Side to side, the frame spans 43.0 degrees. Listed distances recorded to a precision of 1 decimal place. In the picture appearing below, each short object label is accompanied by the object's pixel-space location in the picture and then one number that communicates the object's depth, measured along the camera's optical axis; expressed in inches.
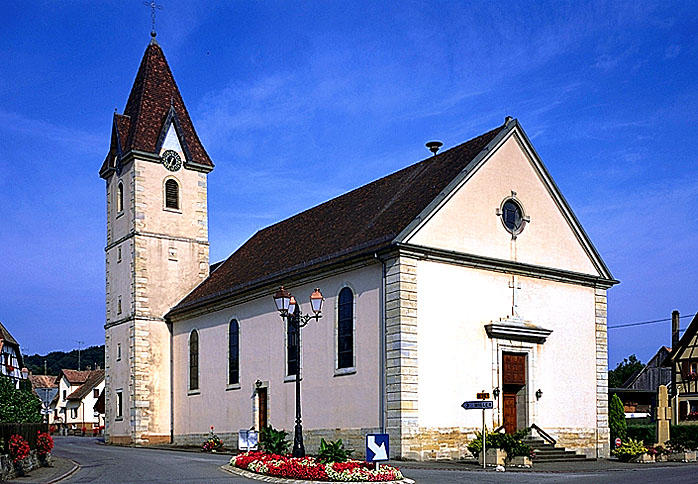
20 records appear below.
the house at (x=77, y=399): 3725.4
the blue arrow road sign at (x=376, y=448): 777.6
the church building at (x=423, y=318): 1074.7
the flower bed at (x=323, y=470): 763.4
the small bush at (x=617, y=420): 1511.1
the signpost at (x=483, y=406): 934.4
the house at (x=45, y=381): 4346.0
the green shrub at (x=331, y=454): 807.7
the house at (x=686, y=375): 2237.9
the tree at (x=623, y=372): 3664.4
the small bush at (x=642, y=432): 1658.1
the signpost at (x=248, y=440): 1038.4
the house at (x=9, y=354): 2458.2
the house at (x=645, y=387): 2699.3
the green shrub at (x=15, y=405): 1066.7
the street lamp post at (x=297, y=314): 880.9
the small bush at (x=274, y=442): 1021.2
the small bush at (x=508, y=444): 1019.3
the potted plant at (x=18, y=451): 818.8
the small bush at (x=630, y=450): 1146.0
